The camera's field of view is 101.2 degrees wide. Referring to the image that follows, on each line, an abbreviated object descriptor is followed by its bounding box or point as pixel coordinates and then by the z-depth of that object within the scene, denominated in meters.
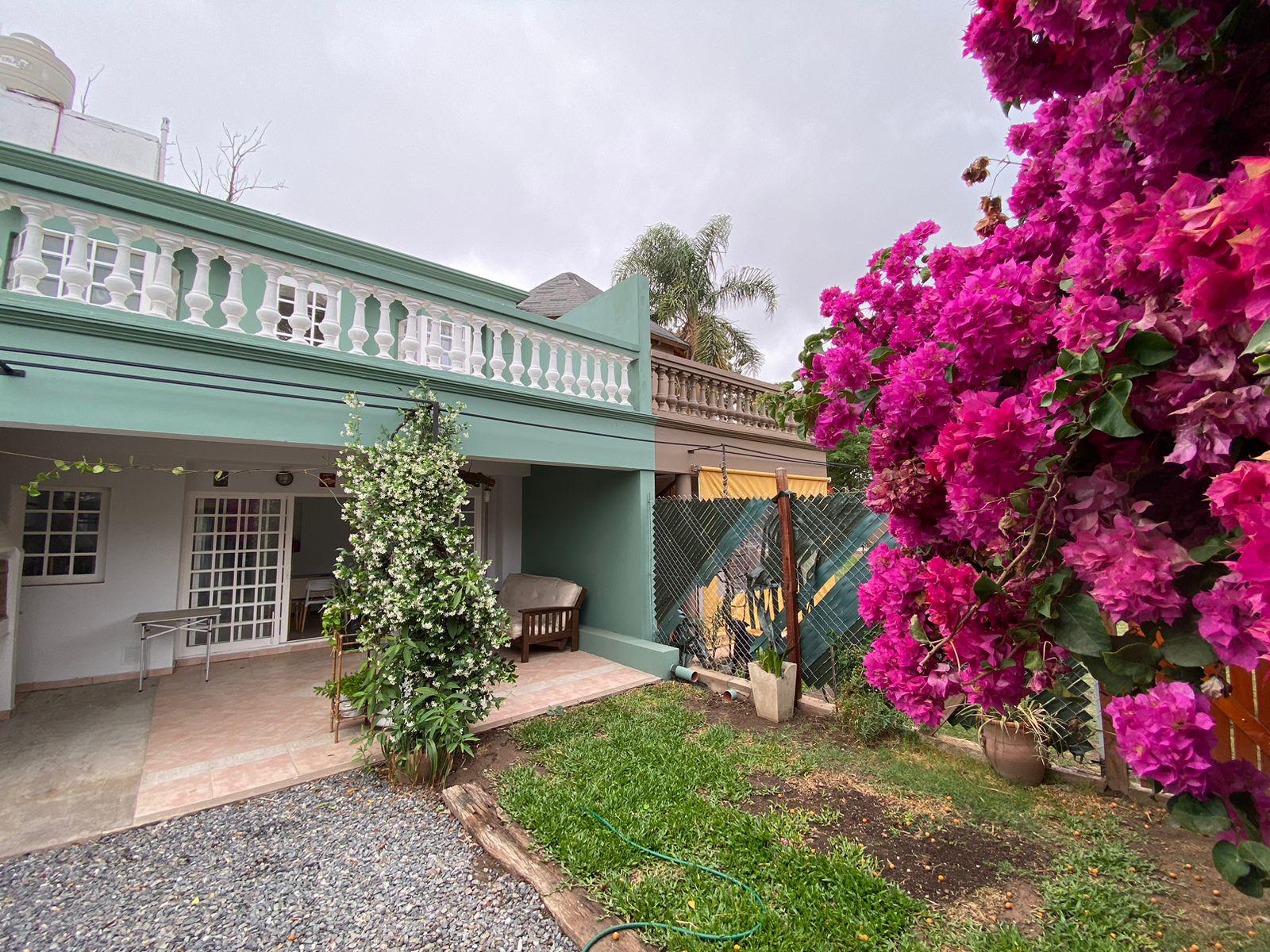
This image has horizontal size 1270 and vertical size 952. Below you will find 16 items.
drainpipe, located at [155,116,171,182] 6.91
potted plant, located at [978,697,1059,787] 3.27
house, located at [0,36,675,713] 3.46
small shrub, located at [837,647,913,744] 3.97
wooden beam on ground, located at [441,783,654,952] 2.20
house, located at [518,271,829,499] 7.14
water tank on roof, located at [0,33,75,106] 6.20
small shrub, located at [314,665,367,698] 4.14
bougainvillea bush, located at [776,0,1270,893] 0.71
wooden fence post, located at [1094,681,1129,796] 3.04
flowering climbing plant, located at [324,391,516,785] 3.53
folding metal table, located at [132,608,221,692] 5.48
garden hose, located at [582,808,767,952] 2.11
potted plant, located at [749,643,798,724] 4.45
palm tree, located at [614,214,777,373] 14.37
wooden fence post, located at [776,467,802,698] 4.71
